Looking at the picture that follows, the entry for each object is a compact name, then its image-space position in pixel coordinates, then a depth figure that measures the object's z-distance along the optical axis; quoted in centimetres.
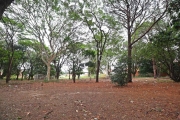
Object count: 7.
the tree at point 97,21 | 1194
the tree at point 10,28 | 1090
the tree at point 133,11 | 1011
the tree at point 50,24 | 1203
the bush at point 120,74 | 798
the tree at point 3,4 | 178
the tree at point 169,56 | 1048
